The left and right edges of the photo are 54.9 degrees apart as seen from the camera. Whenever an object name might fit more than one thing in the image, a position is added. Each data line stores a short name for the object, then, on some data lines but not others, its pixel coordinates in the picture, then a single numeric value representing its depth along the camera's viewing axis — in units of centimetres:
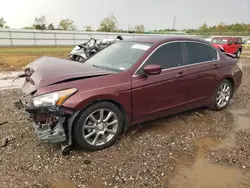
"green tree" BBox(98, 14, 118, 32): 6416
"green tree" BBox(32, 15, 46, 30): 5496
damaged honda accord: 316
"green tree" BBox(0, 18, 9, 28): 5382
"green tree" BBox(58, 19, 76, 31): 6244
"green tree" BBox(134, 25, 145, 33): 7494
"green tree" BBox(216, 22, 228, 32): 7427
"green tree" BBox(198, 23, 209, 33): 8055
